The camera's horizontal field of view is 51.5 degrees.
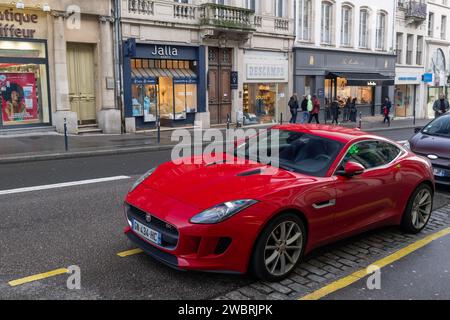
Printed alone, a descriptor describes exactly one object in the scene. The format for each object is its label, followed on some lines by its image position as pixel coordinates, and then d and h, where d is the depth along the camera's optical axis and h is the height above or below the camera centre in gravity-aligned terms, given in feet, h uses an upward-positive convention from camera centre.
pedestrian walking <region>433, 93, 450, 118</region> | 73.97 -1.02
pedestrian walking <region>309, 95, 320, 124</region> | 82.23 -1.42
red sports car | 14.20 -3.37
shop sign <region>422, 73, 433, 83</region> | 127.13 +6.13
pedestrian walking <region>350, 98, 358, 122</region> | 99.60 -2.30
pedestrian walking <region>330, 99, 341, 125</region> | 91.61 -2.09
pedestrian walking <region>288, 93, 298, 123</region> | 82.28 -0.95
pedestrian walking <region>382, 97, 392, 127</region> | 97.40 -1.68
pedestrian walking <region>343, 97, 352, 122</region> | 99.55 -1.87
